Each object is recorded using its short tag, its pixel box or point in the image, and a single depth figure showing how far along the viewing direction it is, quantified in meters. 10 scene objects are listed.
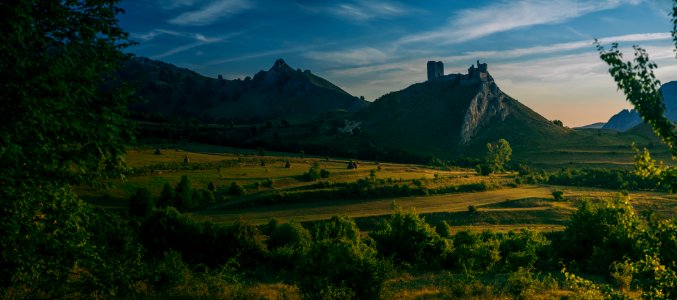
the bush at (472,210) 81.38
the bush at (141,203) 72.62
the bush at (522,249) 34.34
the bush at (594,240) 30.72
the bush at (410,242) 38.25
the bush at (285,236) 48.06
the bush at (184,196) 79.75
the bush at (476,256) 36.34
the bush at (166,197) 77.81
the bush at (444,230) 56.44
